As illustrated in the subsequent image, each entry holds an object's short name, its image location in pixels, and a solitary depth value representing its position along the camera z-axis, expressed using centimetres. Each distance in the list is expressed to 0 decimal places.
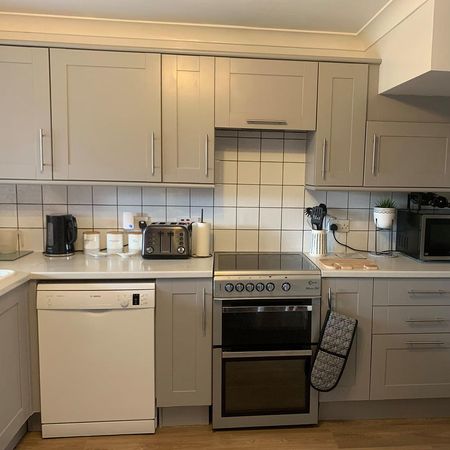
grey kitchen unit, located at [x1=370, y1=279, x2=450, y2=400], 222
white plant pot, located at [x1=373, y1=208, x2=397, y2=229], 256
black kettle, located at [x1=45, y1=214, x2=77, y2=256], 242
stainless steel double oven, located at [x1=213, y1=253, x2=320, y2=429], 211
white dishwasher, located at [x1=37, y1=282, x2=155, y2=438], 202
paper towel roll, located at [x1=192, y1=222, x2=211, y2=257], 246
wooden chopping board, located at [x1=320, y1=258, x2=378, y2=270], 223
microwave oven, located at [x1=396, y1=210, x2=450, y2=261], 237
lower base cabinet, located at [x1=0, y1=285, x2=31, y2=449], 181
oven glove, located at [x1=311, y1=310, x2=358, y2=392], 212
